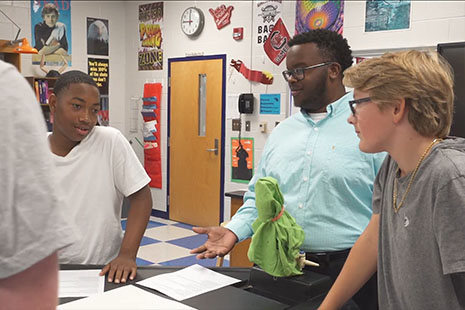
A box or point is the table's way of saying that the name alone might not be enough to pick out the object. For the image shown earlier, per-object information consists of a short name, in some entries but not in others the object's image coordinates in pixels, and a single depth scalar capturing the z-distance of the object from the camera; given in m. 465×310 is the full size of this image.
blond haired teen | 1.07
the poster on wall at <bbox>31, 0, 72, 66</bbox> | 5.91
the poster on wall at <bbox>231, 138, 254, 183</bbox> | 5.38
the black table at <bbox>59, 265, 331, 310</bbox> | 1.33
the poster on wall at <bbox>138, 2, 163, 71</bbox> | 6.36
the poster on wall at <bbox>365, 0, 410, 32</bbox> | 4.07
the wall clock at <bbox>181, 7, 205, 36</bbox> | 5.85
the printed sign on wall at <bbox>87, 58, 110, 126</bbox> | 6.47
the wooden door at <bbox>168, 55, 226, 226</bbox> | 5.73
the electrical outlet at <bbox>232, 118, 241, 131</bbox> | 5.48
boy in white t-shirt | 1.75
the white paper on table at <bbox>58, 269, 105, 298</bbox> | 1.41
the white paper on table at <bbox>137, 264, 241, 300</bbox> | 1.44
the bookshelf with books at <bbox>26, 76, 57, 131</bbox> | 5.60
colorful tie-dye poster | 4.49
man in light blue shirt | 1.65
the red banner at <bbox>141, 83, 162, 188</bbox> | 6.45
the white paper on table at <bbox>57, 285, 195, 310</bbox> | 1.29
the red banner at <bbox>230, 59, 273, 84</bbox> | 5.16
